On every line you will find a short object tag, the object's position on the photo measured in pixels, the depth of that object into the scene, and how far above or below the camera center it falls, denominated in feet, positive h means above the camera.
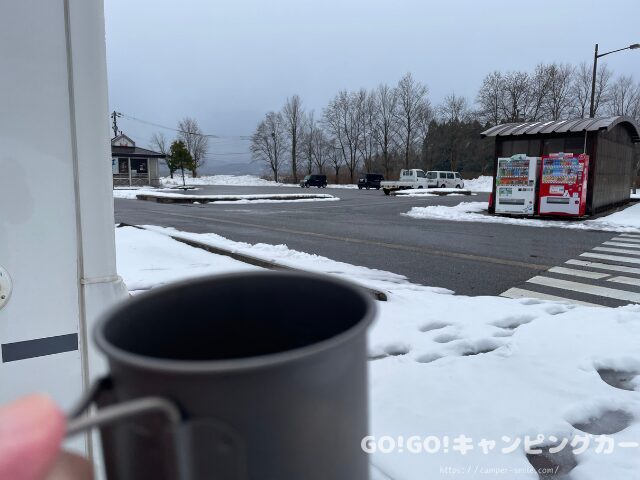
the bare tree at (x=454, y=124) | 198.59 +23.71
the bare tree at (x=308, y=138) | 237.45 +20.04
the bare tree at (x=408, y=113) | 203.41 +28.47
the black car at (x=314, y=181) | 175.22 -1.10
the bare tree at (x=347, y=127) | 219.41 +24.10
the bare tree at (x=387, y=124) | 208.95 +24.33
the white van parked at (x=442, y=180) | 139.03 -0.07
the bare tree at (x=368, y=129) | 214.90 +22.70
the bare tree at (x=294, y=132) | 234.58 +22.88
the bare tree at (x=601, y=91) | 168.55 +32.09
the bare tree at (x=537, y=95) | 173.17 +31.72
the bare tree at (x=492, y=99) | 181.57 +31.42
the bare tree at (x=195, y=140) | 252.21 +19.68
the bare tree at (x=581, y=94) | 169.89 +31.40
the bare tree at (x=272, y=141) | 241.55 +18.72
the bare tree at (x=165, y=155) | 184.26 +7.90
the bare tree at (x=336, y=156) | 227.81 +10.86
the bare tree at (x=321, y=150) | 231.71 +14.00
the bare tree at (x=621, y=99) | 169.17 +29.65
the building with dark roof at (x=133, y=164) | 163.63 +4.36
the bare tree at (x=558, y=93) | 171.83 +32.02
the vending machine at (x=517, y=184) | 51.39 -0.42
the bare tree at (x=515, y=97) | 176.65 +31.39
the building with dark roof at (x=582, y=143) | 50.01 +4.20
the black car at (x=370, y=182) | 160.15 -1.07
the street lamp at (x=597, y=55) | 64.75 +18.27
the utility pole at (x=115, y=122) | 200.99 +23.46
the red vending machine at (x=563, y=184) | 48.62 -0.33
